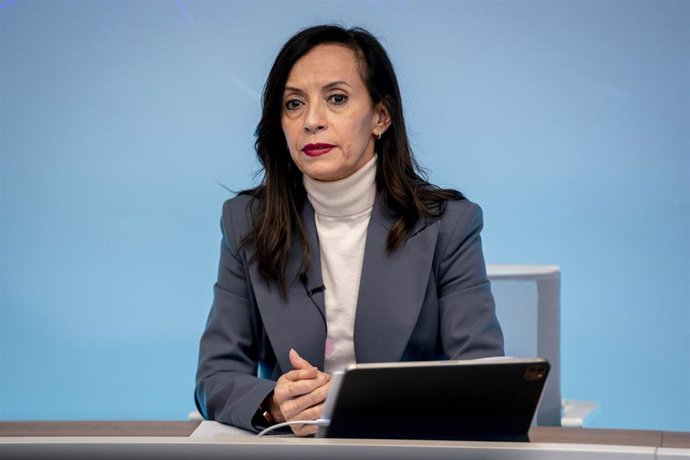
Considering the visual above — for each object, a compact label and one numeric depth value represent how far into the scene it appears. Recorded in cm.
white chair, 582
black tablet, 530
